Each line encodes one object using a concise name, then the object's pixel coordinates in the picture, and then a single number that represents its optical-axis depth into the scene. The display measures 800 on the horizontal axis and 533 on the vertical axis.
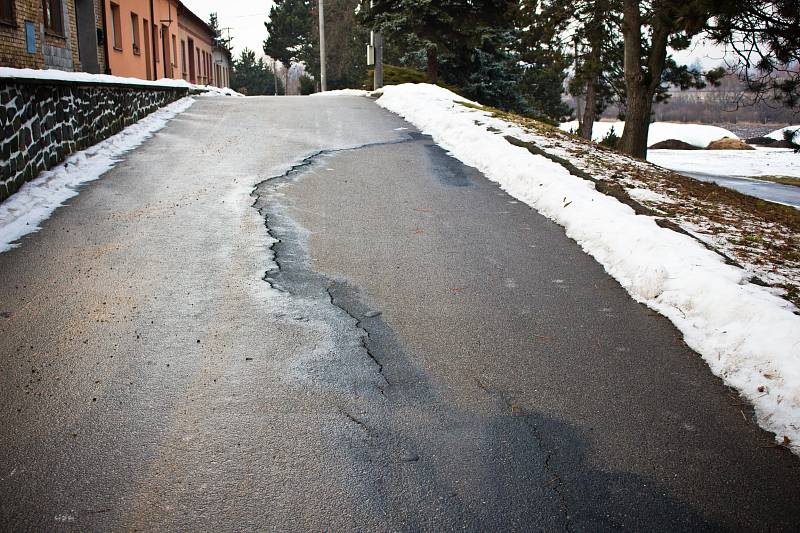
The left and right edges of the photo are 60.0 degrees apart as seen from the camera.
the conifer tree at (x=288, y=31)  68.19
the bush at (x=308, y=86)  51.59
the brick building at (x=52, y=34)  13.07
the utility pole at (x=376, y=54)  21.23
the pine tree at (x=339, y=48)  54.16
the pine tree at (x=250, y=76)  79.68
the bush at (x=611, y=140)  22.61
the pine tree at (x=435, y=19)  20.70
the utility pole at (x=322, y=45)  39.22
